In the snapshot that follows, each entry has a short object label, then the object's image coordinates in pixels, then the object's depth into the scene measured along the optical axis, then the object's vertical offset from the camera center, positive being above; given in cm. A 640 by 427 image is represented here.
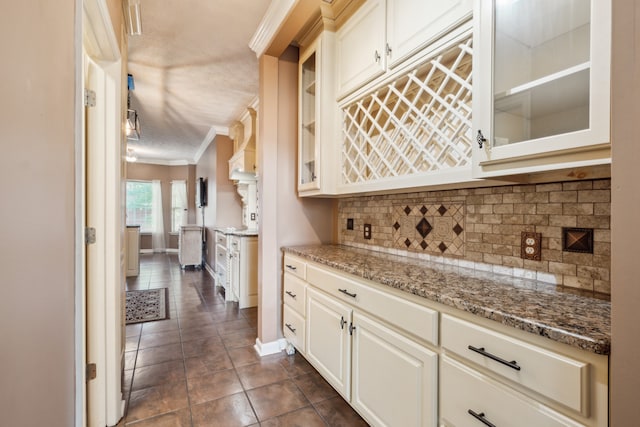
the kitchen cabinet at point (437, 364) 76 -53
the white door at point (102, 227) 154 -9
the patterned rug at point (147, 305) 326 -117
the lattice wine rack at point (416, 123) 133 +47
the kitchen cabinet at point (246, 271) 351 -72
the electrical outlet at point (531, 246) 129 -15
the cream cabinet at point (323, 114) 214 +71
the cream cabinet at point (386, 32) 135 +96
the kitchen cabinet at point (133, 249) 489 -67
